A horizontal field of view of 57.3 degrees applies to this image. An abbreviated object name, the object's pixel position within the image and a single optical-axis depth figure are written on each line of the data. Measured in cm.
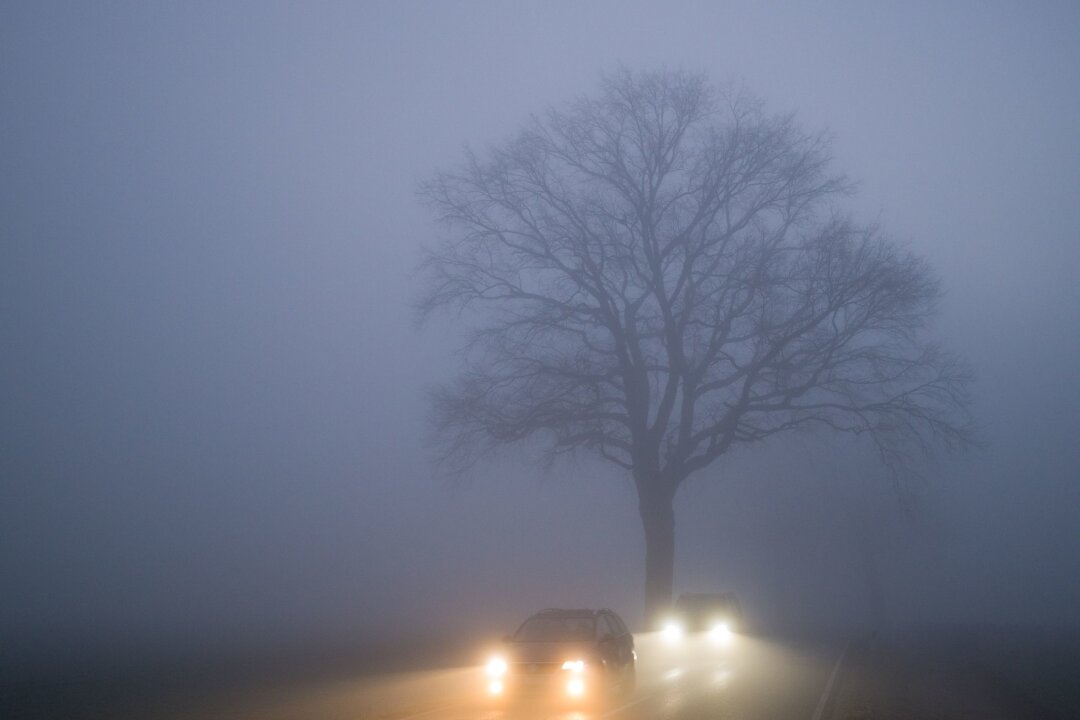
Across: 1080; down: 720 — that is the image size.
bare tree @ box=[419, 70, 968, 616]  2528
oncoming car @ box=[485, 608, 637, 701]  1744
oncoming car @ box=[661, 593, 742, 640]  3269
